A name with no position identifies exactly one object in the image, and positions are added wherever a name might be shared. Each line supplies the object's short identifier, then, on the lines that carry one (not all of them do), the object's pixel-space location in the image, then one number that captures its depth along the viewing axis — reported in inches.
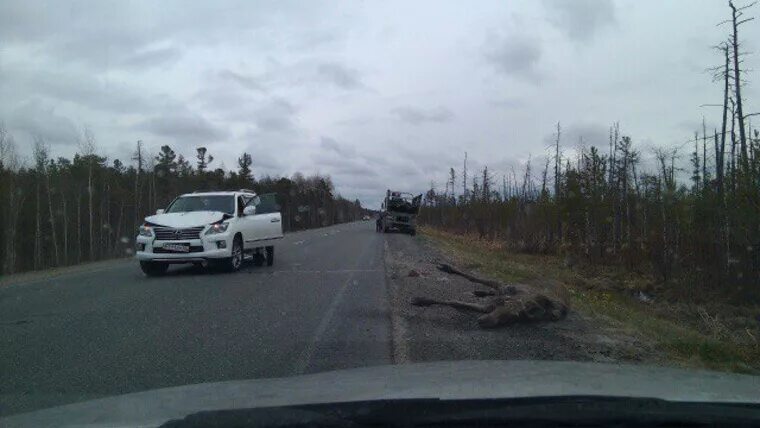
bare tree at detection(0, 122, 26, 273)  1314.0
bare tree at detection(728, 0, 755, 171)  570.5
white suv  596.1
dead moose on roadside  347.9
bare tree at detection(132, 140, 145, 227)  1708.7
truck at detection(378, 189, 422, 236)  1861.5
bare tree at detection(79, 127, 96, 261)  1544.0
